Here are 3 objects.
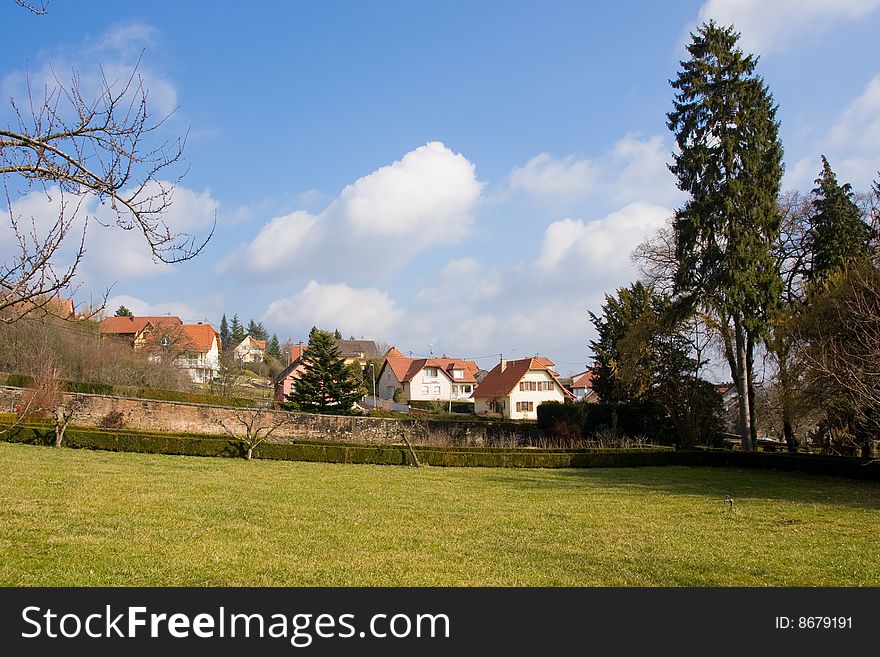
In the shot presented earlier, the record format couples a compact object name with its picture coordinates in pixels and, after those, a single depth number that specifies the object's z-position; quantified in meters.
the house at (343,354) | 64.69
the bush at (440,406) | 61.10
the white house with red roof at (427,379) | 68.69
